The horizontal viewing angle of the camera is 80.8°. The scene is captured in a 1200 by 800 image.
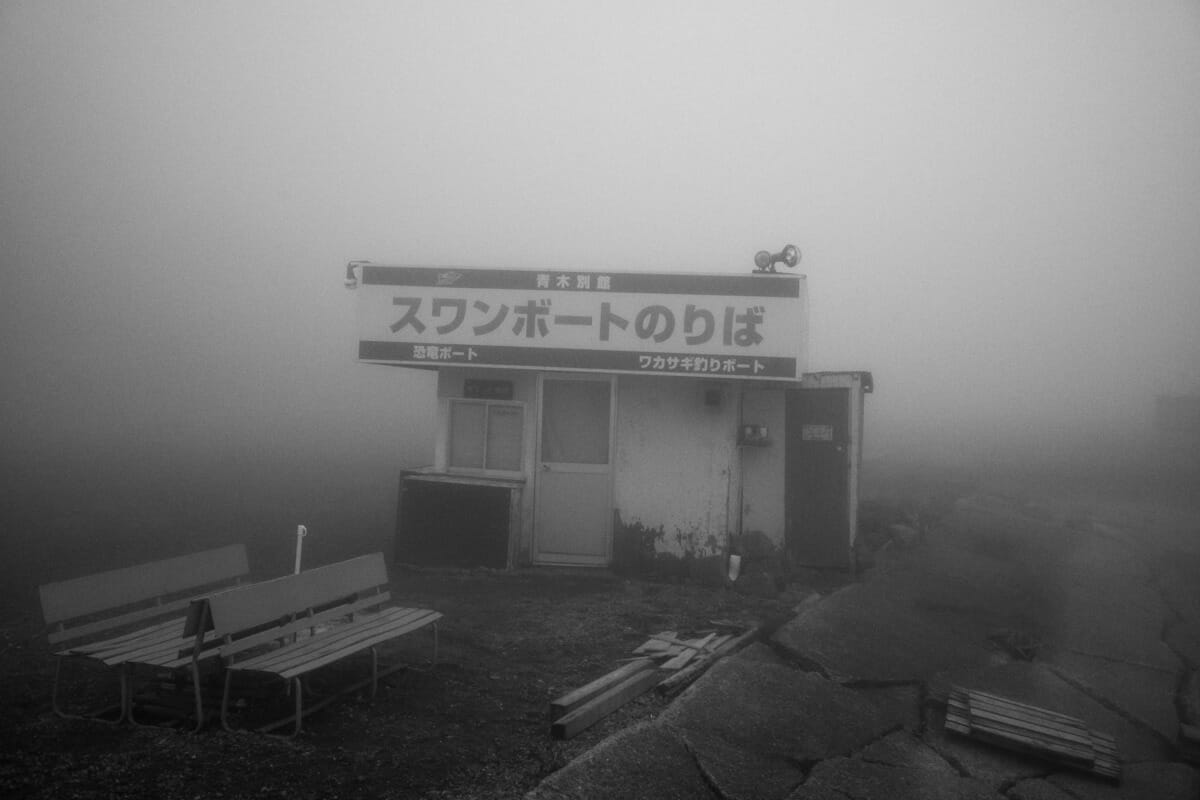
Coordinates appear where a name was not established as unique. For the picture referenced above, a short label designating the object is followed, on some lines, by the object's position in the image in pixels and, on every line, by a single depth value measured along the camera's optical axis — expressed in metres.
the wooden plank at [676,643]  5.76
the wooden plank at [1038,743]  4.24
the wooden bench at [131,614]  4.16
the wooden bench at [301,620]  4.05
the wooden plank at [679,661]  5.27
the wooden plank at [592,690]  4.30
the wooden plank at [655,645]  5.76
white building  8.12
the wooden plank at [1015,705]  4.85
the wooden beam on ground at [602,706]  4.14
